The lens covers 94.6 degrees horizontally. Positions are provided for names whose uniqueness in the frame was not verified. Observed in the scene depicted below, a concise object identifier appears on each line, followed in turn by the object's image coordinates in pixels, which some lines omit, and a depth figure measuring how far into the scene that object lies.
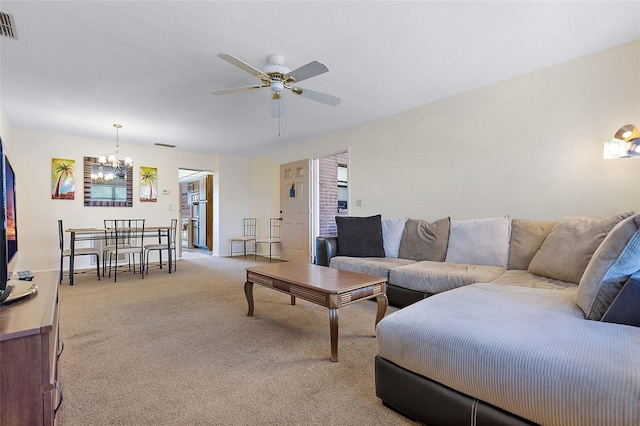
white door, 5.75
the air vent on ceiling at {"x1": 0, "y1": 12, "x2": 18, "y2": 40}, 2.09
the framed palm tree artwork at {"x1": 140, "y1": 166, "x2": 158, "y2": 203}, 6.00
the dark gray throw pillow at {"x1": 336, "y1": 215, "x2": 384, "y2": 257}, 3.63
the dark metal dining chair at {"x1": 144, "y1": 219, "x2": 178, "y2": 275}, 4.94
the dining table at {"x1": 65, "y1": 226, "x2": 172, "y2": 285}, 4.18
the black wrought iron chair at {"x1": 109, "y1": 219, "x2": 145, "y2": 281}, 4.61
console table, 0.91
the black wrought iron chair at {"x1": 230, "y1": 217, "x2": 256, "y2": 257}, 7.34
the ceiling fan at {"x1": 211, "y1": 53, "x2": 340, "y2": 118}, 2.28
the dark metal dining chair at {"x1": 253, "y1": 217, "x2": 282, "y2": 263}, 6.57
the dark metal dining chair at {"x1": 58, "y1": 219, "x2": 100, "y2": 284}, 4.25
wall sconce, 2.29
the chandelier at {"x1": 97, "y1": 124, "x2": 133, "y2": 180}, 4.76
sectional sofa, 0.97
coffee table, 2.00
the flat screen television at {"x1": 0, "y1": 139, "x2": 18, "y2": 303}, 1.16
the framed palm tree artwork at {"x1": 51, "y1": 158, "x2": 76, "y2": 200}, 5.08
